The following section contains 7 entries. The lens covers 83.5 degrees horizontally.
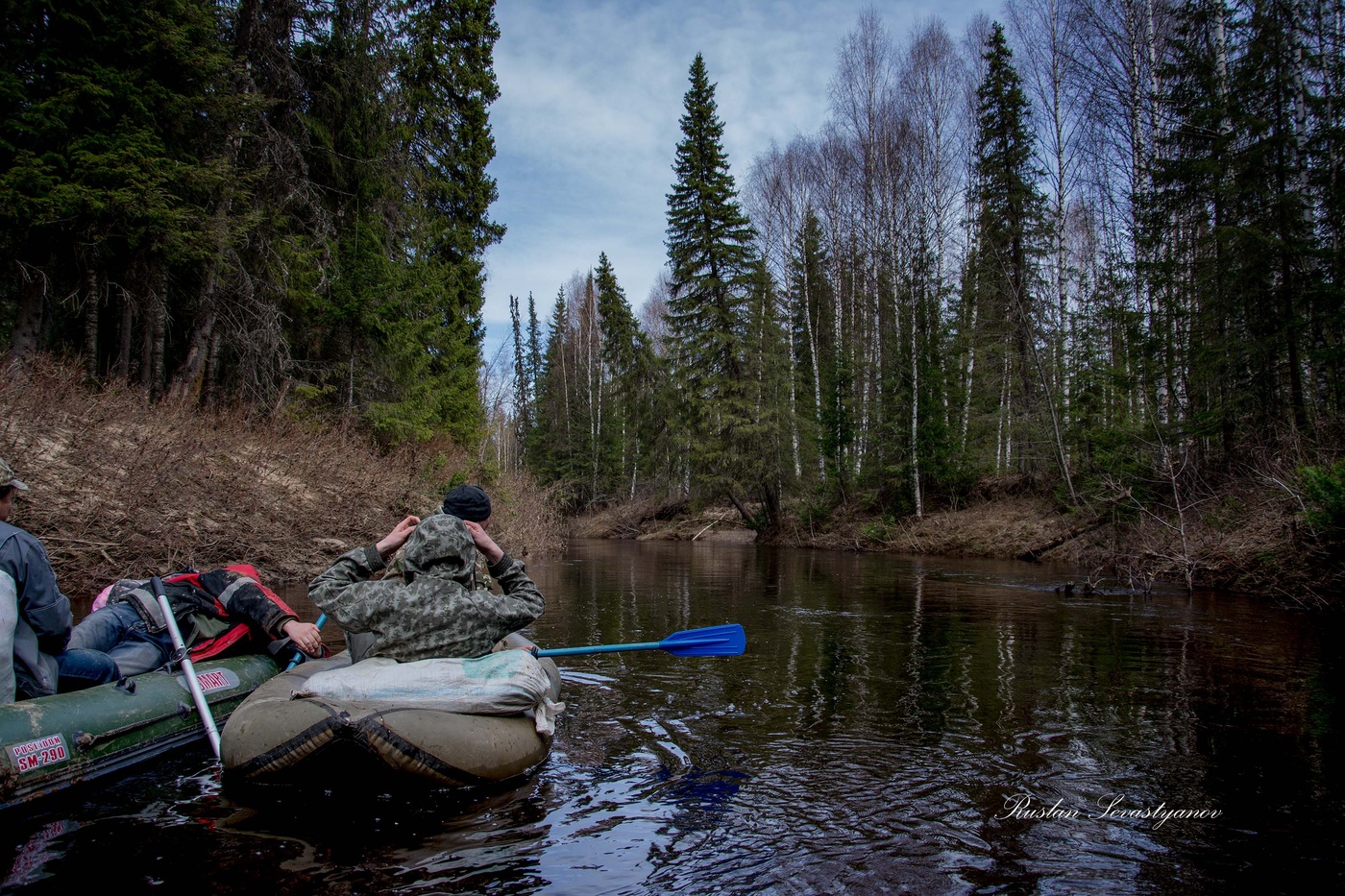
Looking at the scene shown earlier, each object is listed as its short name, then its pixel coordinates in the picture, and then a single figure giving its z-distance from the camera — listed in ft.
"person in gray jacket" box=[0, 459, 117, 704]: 11.53
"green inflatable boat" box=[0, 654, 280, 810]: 11.19
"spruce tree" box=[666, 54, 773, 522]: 76.64
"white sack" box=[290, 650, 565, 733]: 12.23
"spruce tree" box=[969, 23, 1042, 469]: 64.75
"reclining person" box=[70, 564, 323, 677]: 15.60
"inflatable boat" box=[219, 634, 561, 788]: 11.17
